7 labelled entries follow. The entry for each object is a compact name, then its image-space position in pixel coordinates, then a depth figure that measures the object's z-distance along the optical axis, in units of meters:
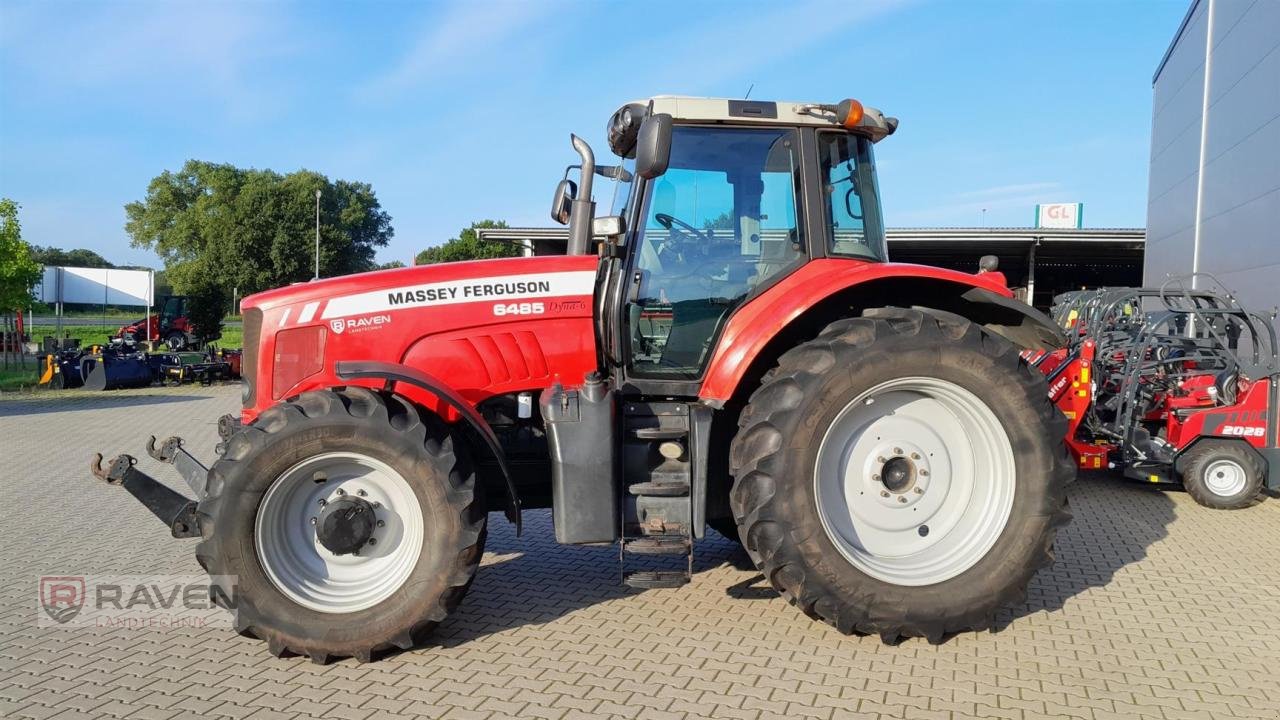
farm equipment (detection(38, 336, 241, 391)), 16.09
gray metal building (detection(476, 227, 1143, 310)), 20.69
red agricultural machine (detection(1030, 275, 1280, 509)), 7.18
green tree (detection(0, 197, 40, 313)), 18.48
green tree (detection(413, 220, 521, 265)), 37.14
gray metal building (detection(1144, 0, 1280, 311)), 12.59
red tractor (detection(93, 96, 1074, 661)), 3.66
